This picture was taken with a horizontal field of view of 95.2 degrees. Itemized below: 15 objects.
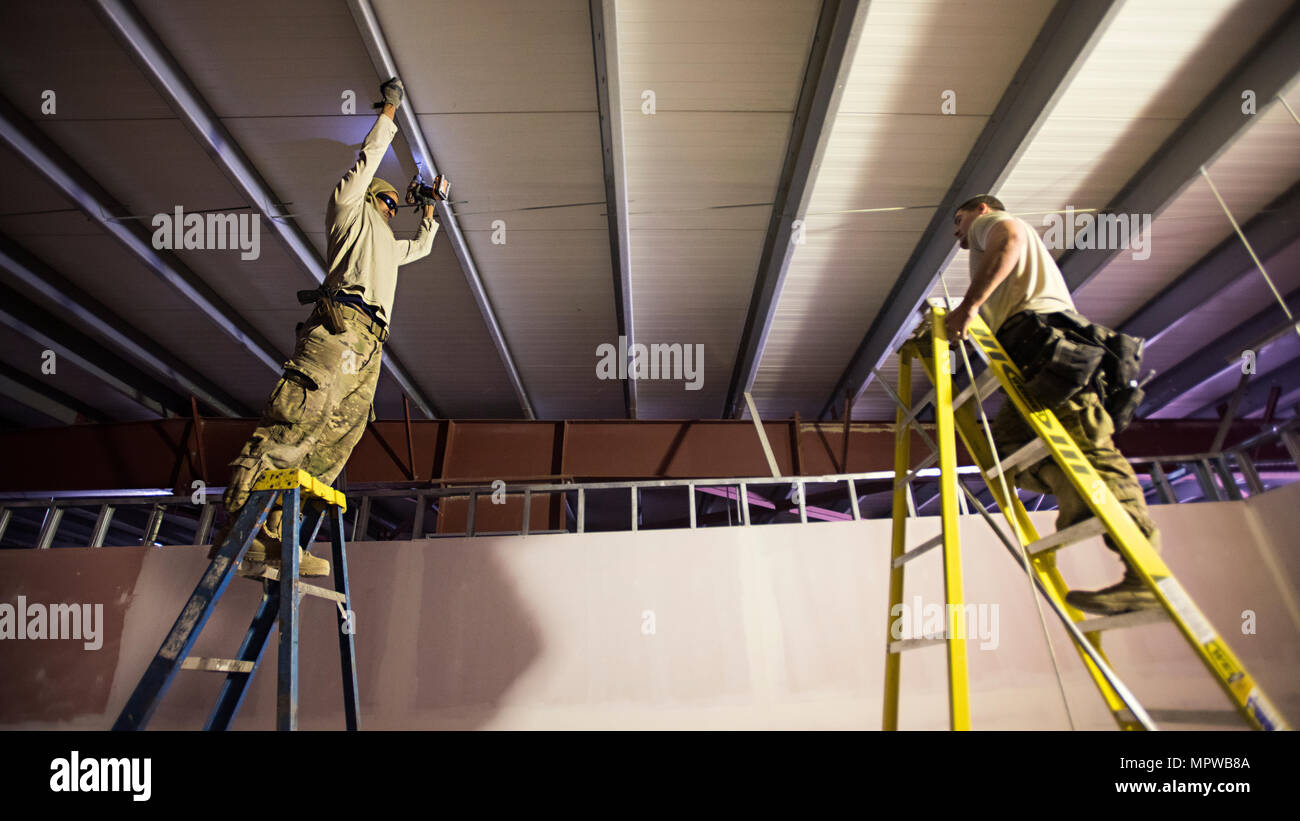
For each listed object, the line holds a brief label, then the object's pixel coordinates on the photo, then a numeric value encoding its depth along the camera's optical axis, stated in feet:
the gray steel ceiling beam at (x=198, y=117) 13.26
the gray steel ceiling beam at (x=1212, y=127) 13.01
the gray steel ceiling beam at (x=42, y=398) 24.20
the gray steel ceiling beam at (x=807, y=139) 13.21
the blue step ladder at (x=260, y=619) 6.25
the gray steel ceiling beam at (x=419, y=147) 13.08
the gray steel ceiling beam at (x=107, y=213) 15.25
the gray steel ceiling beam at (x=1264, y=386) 22.84
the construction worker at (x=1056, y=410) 7.01
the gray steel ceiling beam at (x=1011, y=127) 13.00
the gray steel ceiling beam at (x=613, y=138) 13.09
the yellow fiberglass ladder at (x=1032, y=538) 5.57
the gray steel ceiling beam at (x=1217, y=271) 16.92
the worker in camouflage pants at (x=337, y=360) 8.82
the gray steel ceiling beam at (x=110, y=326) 18.99
